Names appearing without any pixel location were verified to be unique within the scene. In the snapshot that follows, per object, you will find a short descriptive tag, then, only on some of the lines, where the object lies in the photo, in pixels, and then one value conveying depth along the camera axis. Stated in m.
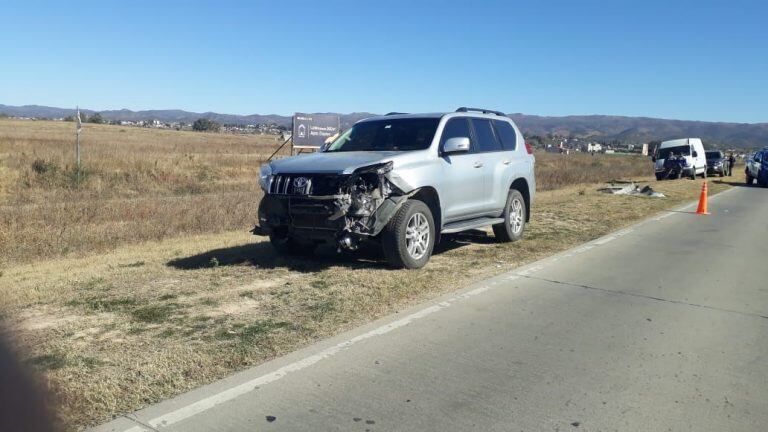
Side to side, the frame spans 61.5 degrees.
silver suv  7.46
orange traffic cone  16.56
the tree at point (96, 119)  100.31
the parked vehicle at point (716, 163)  38.16
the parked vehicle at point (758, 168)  29.31
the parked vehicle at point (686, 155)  33.38
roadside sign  25.59
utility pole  20.59
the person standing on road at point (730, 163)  41.62
